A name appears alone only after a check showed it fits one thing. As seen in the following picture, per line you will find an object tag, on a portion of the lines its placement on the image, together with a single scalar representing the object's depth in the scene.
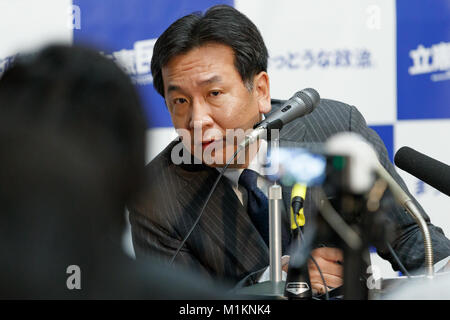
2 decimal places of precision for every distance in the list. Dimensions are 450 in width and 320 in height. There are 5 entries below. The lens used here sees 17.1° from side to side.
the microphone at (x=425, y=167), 1.96
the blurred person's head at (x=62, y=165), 1.23
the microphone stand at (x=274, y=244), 1.96
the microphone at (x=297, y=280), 1.87
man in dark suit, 2.20
